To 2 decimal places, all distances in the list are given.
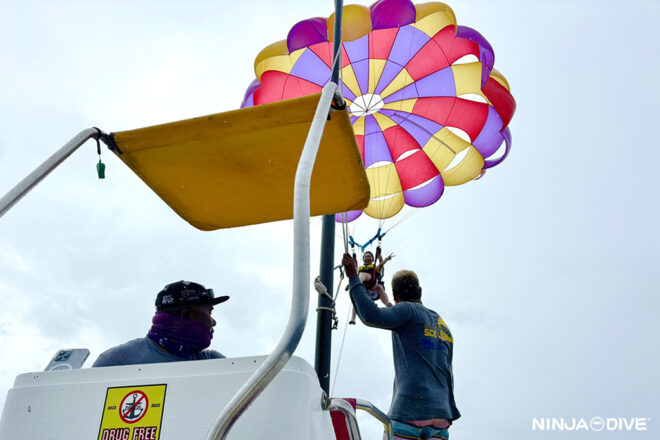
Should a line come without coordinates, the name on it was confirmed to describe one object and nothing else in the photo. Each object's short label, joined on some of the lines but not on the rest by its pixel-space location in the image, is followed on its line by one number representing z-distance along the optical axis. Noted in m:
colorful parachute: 6.27
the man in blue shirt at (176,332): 2.55
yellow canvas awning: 2.55
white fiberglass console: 1.68
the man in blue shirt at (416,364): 3.27
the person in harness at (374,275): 6.84
